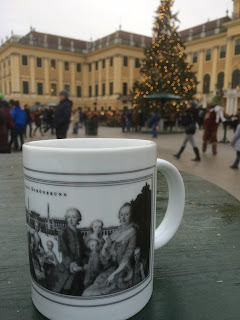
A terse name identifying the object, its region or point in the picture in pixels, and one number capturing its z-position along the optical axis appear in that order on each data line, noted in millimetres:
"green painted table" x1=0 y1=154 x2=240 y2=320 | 427
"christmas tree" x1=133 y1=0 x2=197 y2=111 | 14852
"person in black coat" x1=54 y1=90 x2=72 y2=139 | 5070
